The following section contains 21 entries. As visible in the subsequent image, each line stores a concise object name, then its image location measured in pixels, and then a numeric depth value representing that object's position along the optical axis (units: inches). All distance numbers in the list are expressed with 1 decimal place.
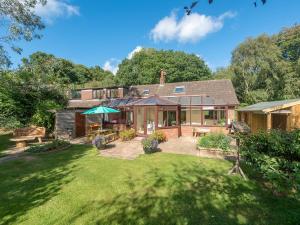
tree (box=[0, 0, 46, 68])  413.7
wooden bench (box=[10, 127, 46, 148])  450.6
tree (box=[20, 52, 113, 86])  570.9
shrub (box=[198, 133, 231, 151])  348.9
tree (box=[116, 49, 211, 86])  1520.7
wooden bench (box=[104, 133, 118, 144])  473.5
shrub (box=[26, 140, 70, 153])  395.2
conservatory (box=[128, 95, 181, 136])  540.4
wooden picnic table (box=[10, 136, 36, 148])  441.7
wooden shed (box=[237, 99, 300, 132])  407.8
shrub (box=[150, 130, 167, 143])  469.4
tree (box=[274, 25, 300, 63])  1262.3
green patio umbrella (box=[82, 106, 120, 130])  498.5
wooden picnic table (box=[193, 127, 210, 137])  581.0
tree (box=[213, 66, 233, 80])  1236.5
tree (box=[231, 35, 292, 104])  992.2
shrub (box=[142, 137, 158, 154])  367.2
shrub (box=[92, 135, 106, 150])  396.5
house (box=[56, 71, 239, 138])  575.5
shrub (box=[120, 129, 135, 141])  500.4
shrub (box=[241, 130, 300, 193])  169.6
